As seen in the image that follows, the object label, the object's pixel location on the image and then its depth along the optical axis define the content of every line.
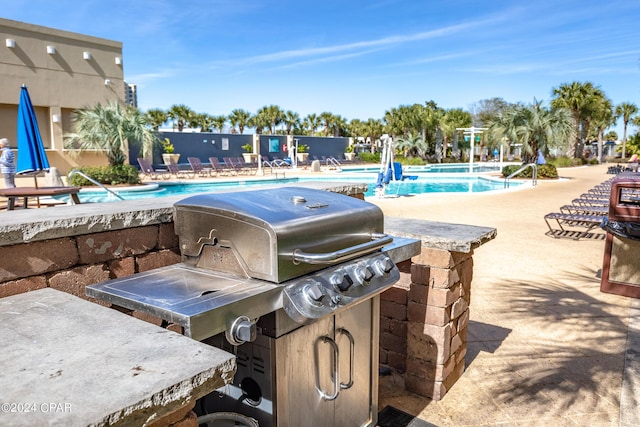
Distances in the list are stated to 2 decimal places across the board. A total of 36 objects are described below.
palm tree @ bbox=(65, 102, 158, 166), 18.53
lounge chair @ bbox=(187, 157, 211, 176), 23.84
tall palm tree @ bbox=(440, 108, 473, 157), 38.81
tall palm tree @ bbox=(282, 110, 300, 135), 49.41
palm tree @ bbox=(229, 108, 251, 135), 48.62
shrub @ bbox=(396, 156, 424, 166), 33.84
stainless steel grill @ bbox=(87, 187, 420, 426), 1.76
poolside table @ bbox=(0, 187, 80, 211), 5.92
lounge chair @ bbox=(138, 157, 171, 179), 21.84
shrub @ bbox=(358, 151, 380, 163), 38.94
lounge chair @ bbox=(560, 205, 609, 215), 9.53
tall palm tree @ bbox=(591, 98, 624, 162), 37.83
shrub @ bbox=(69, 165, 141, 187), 18.17
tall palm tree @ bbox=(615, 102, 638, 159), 54.28
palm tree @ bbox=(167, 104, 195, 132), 44.94
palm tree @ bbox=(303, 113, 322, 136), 50.19
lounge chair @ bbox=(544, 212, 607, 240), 8.34
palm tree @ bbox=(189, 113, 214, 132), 45.88
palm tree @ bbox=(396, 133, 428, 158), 38.19
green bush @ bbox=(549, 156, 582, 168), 34.37
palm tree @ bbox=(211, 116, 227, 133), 47.69
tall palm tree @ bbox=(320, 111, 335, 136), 49.59
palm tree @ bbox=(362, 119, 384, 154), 45.88
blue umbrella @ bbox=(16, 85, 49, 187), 7.57
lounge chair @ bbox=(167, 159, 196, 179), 22.86
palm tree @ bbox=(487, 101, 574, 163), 22.30
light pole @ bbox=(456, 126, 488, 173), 24.19
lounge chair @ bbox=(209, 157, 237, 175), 25.58
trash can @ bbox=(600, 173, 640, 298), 5.33
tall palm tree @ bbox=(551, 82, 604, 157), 35.94
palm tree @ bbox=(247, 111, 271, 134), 49.19
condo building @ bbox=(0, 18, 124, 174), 19.44
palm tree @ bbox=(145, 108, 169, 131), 44.47
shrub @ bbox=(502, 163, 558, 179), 22.12
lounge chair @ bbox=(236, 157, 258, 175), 27.22
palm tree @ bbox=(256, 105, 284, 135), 48.87
